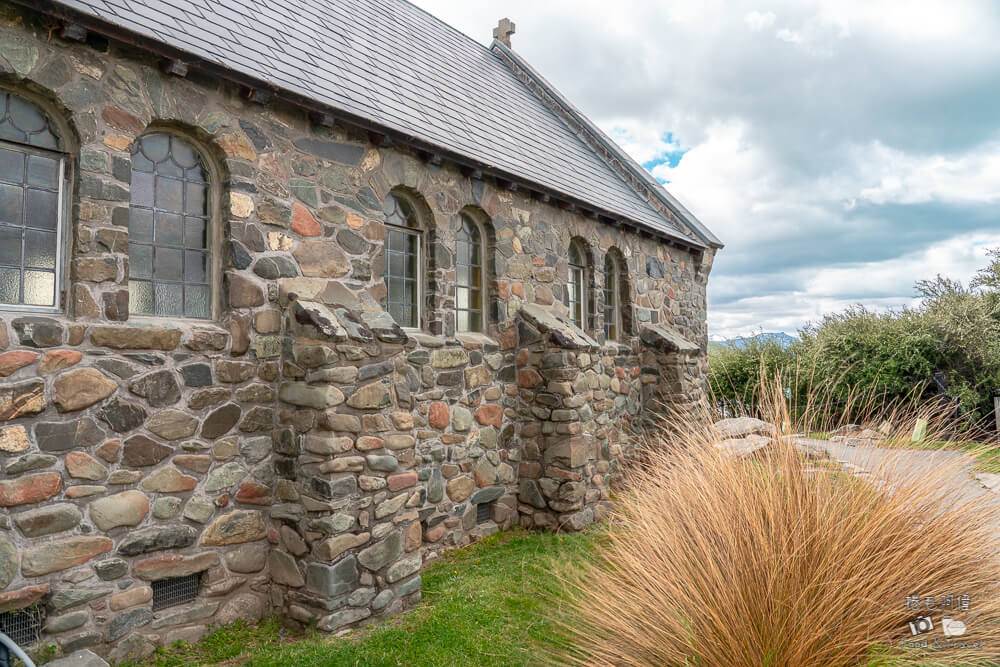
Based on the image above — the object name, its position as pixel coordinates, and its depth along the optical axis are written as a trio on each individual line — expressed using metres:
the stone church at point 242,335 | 4.05
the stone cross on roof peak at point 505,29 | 13.76
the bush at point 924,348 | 13.73
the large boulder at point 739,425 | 8.79
